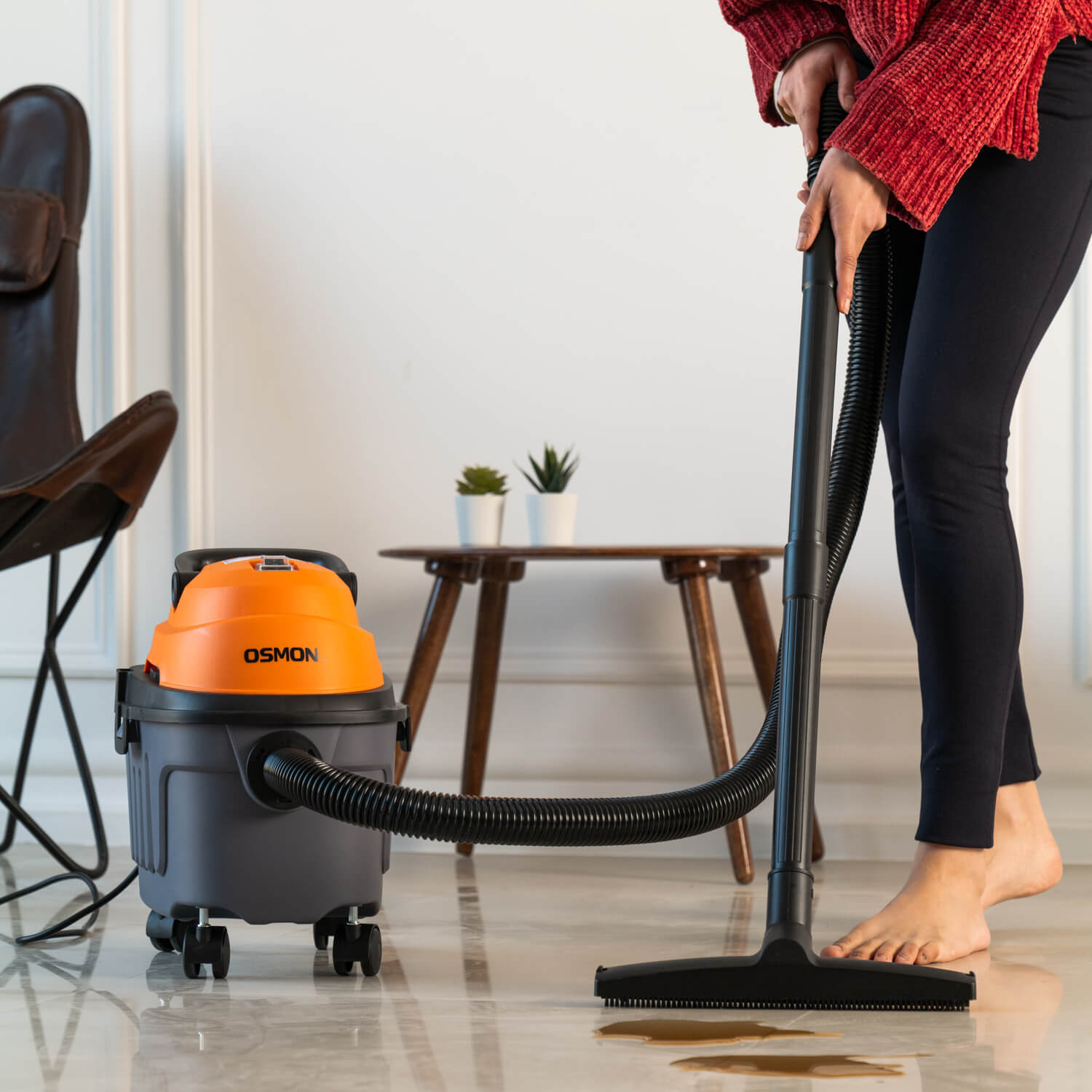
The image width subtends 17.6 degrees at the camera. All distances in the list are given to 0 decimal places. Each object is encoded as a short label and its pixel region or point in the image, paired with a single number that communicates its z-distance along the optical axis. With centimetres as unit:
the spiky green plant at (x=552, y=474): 396
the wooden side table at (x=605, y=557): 381
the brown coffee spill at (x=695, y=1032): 306
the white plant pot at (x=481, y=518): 393
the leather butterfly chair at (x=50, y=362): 372
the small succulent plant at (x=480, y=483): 396
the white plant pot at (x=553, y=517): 391
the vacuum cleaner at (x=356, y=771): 312
